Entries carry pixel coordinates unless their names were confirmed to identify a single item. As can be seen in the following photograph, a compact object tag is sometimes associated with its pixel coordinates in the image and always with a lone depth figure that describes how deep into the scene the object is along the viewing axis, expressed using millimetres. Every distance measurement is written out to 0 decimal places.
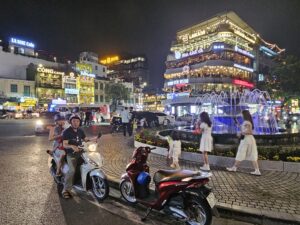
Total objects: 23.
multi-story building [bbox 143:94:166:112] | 103325
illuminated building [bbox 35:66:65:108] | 59156
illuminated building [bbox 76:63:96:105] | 66812
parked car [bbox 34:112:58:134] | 19522
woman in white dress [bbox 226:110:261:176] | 7527
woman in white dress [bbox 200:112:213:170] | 8211
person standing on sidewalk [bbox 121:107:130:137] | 18438
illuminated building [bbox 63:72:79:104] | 64156
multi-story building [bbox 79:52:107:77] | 75625
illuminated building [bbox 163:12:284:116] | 60688
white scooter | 5766
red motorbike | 4273
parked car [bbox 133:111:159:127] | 27328
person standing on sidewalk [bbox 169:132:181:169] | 8414
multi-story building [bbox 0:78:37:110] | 53438
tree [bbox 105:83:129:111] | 68875
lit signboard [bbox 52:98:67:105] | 58875
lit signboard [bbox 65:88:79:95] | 64312
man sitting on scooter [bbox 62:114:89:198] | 5934
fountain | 14892
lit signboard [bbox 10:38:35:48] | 62706
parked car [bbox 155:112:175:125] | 29172
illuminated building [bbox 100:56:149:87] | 125250
